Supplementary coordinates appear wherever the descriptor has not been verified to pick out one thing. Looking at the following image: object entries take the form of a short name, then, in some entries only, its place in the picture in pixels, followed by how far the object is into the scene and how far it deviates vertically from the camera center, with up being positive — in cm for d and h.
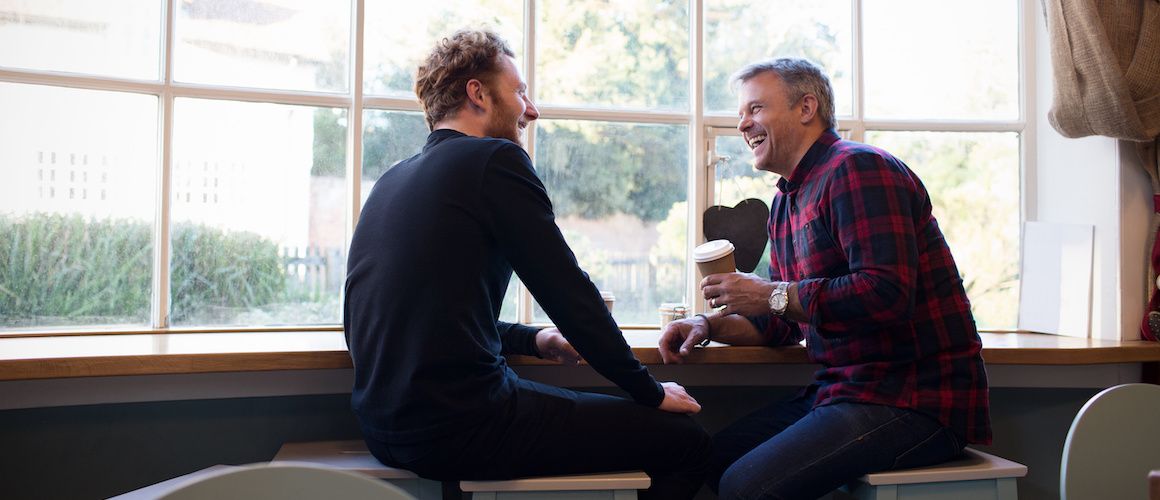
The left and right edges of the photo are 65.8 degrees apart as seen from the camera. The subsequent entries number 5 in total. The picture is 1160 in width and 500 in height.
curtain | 251 +57
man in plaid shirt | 184 -13
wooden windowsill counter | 194 -22
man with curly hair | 166 -14
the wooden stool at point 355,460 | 181 -43
